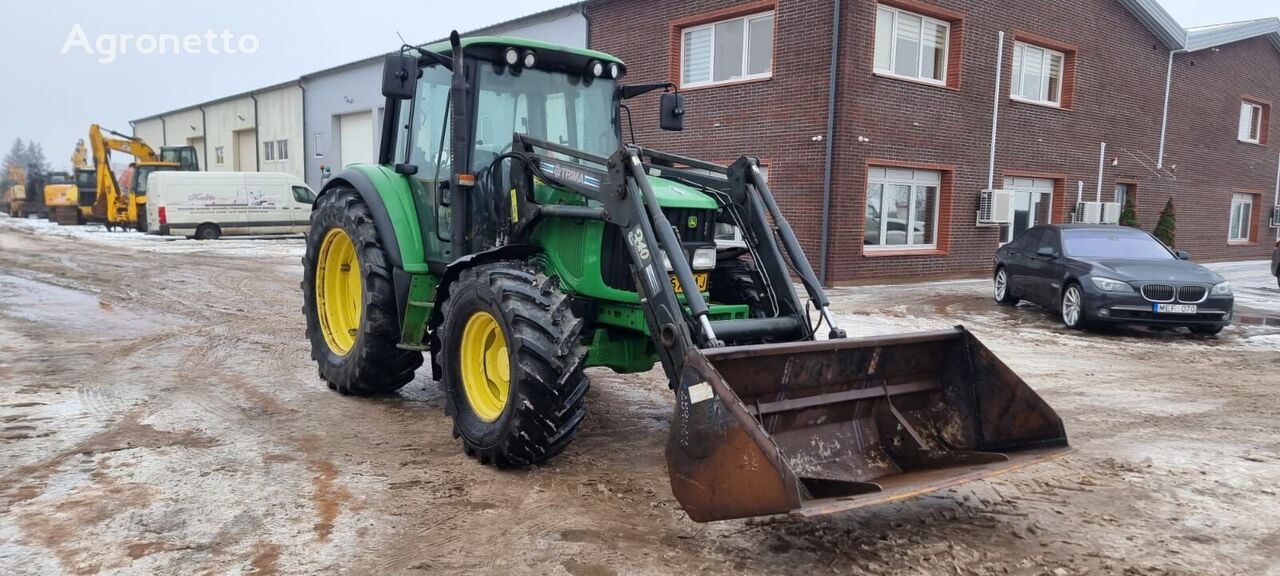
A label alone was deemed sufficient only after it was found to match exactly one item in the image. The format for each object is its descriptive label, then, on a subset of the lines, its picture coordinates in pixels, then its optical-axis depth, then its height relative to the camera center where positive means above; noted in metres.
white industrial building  20.17 +2.78
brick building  14.54 +2.02
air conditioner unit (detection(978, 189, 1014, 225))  16.30 +0.14
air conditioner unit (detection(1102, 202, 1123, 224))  18.69 +0.10
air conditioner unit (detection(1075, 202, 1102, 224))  18.52 +0.09
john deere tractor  3.98 -0.60
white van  25.22 -0.27
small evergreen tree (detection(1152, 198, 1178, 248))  20.55 -0.17
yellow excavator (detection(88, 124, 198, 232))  28.66 +0.70
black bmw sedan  10.18 -0.77
